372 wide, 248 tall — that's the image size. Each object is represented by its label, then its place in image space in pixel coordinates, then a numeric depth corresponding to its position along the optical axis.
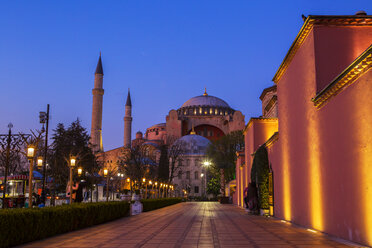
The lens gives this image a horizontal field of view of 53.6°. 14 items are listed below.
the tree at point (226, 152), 47.84
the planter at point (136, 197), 22.23
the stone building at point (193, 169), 73.69
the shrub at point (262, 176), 18.61
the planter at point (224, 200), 42.97
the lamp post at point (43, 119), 20.92
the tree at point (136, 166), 34.97
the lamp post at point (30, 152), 11.32
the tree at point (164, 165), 54.00
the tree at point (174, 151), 49.69
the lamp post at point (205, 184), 70.56
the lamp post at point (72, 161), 15.44
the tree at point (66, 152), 32.78
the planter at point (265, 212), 18.43
